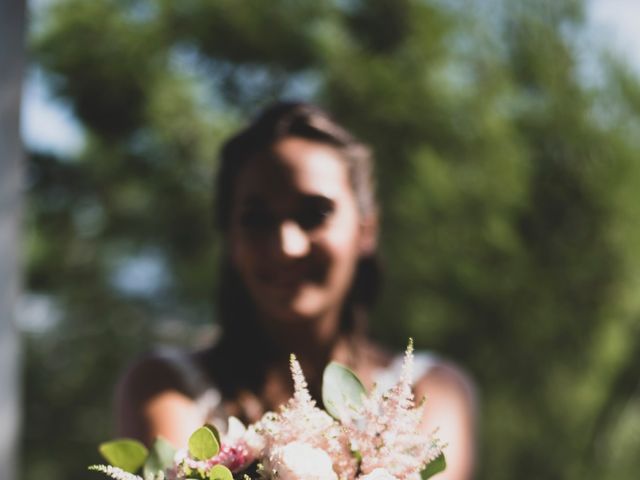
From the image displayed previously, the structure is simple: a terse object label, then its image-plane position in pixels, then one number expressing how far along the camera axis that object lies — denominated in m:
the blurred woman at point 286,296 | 1.24
